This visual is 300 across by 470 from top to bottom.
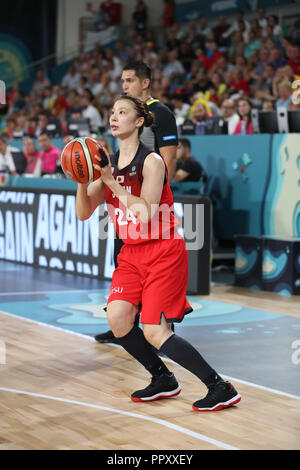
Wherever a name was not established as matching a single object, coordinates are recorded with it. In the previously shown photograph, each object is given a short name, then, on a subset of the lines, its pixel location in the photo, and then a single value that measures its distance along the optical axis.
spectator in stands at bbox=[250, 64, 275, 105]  14.30
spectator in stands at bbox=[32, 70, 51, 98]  23.61
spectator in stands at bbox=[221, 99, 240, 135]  11.52
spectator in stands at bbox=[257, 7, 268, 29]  17.62
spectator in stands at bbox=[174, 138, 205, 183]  10.10
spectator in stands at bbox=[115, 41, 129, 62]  21.97
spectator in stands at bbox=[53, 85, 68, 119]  20.14
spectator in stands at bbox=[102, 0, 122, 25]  24.73
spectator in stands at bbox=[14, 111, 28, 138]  18.24
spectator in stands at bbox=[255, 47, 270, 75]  15.77
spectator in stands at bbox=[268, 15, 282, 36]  16.94
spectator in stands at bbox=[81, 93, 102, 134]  16.70
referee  5.89
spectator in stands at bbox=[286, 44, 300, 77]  15.09
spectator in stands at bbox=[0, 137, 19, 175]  12.91
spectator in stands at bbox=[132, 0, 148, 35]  23.11
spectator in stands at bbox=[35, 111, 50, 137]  16.38
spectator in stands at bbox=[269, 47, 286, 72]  15.39
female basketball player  4.42
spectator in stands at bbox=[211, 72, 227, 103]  15.76
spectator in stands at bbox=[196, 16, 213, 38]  19.83
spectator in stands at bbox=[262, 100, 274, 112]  11.26
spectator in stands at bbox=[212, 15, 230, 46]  18.90
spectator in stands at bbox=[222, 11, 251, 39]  18.05
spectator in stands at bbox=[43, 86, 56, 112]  21.14
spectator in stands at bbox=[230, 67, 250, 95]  15.52
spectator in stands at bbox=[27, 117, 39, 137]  17.11
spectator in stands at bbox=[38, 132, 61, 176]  12.25
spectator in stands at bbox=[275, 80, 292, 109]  11.40
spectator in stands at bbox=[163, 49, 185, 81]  19.38
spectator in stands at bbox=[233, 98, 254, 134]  11.00
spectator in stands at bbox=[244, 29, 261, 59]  17.09
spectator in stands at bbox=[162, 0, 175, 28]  22.30
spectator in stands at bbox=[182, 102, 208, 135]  11.25
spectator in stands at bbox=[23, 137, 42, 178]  12.27
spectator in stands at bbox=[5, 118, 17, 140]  17.97
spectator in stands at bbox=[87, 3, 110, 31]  24.62
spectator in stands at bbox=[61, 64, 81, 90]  22.33
